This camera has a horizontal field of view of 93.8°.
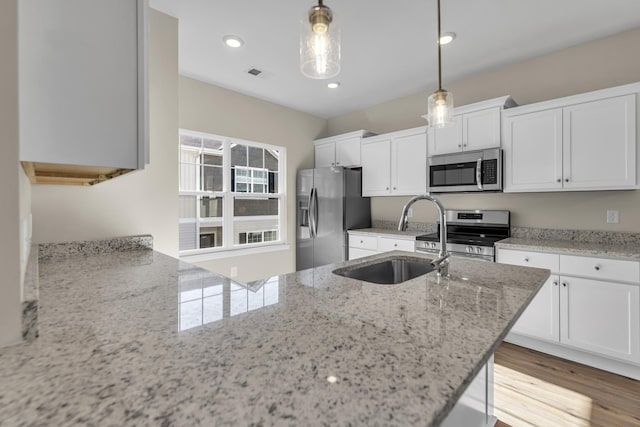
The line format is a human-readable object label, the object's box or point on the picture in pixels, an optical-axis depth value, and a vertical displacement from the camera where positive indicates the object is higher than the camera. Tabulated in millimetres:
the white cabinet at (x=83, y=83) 829 +393
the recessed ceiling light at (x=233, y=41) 2570 +1497
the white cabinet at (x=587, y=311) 2127 -768
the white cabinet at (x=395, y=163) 3512 +601
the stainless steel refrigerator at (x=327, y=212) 3920 -7
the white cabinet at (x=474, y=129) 2910 +847
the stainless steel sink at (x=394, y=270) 1603 -326
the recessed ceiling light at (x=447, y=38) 2520 +1489
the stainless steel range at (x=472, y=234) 2791 -253
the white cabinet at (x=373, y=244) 3393 -388
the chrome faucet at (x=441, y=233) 1345 -102
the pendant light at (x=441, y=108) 1789 +620
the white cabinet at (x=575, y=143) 2311 +573
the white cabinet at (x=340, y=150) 4137 +898
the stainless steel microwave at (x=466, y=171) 2896 +409
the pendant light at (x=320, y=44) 1097 +652
